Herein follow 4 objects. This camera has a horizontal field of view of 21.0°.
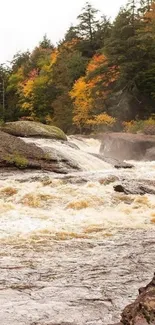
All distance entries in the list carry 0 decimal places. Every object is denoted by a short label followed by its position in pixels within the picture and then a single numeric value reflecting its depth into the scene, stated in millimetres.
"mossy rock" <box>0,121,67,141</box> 21459
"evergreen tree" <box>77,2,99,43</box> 49969
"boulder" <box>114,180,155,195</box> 12492
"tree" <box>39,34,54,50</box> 77875
